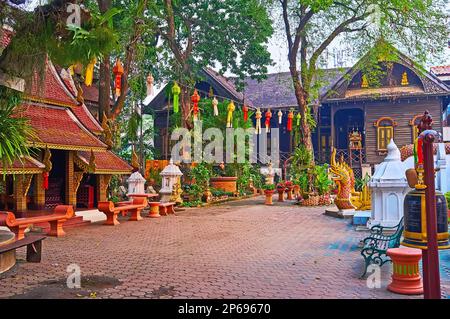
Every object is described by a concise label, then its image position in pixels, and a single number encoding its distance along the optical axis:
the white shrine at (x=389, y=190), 8.67
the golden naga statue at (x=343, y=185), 13.40
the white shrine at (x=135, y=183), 16.91
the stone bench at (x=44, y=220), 8.55
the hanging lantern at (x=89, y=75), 8.77
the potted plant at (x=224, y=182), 22.44
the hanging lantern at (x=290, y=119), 20.14
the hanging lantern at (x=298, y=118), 20.67
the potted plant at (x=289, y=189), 23.28
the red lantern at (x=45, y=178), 11.39
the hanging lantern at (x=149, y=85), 13.30
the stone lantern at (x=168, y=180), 17.71
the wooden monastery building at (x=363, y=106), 26.45
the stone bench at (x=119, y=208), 12.34
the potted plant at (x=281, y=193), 21.51
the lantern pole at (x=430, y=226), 4.00
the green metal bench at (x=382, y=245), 6.17
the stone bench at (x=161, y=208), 14.78
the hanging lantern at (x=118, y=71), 11.69
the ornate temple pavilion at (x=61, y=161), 11.55
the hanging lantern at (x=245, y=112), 19.33
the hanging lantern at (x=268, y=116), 20.33
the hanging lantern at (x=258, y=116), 19.16
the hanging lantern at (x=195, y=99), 16.58
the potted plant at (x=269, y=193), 19.44
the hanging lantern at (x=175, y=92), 14.77
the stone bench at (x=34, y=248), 6.95
